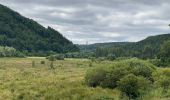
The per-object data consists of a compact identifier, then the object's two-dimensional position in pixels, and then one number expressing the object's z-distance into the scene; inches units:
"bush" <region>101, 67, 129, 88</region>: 1513.3
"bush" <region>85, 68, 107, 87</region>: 1578.5
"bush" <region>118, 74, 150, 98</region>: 1365.7
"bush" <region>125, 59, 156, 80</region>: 1608.0
